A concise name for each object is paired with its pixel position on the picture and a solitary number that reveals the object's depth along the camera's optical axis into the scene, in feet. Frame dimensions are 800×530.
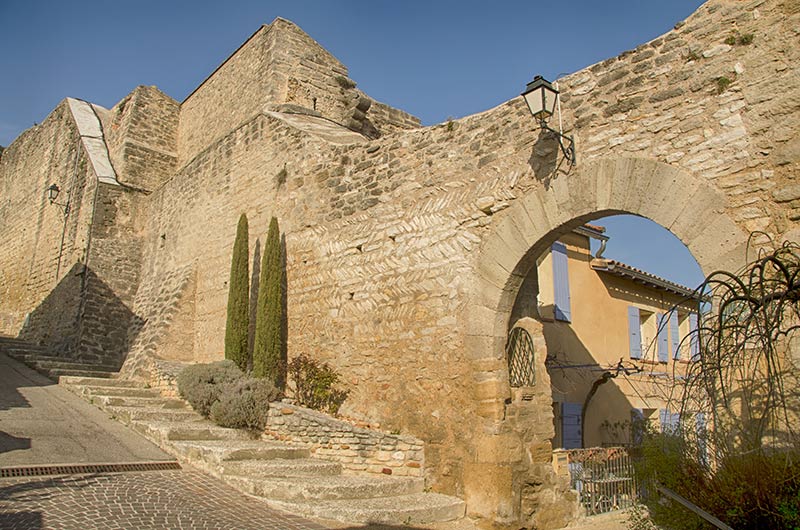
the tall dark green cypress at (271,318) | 30.73
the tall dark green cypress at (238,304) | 33.40
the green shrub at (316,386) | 27.76
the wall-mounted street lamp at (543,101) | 20.40
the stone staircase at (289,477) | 19.39
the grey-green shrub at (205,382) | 29.25
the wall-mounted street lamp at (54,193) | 54.03
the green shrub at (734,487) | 11.90
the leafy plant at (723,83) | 17.48
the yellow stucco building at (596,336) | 38.91
